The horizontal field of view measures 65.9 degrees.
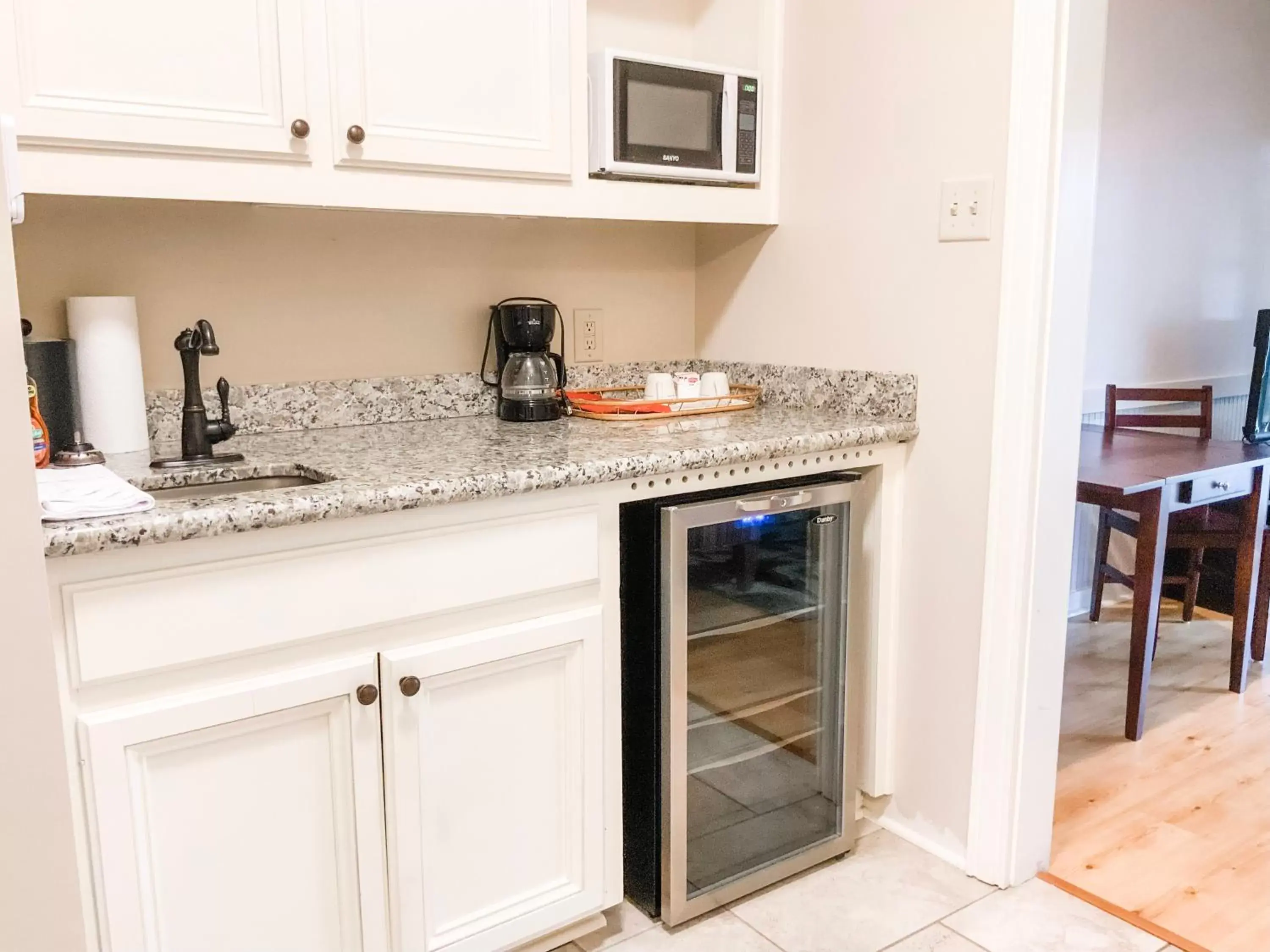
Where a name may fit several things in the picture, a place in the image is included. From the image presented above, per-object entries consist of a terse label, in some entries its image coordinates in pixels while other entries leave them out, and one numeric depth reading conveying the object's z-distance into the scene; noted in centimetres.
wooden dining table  247
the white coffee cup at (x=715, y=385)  217
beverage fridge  167
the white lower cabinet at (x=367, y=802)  125
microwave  187
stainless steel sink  161
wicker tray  200
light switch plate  174
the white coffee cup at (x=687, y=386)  215
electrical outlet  227
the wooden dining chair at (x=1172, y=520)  300
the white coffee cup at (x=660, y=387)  212
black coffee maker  199
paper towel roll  160
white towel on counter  117
